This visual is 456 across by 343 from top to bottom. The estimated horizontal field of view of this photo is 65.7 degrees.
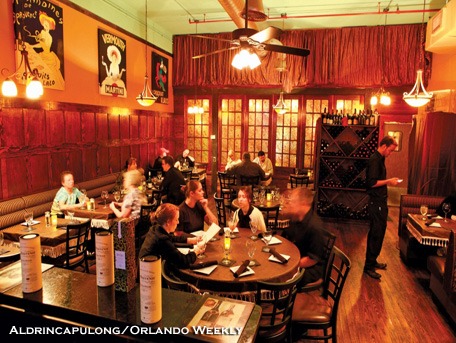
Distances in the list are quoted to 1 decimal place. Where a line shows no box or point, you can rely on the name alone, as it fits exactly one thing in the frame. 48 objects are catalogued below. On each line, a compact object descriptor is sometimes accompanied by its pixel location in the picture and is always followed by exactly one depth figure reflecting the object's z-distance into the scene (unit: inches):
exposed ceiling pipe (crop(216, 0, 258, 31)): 259.8
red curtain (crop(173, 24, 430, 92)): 388.5
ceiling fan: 153.6
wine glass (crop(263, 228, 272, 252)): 155.4
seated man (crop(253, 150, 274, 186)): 383.2
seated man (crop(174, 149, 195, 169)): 422.6
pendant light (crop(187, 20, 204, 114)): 441.7
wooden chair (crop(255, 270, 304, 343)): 103.5
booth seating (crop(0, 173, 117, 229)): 216.1
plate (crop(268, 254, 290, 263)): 134.5
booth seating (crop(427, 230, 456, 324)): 151.1
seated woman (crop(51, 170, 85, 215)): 215.3
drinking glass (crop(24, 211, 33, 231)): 172.6
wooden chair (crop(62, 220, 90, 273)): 168.6
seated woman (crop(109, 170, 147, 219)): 208.4
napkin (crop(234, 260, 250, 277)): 120.3
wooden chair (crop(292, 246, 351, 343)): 123.0
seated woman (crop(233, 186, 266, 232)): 183.8
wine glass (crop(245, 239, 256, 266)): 131.6
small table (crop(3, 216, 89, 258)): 169.2
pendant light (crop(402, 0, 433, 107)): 241.3
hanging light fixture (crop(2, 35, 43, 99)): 178.9
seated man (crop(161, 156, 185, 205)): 268.2
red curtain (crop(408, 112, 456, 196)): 297.9
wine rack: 308.7
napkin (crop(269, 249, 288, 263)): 133.3
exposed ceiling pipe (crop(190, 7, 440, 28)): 336.8
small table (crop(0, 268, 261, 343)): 55.6
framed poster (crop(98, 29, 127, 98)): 315.9
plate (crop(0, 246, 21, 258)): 139.3
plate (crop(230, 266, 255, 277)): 122.2
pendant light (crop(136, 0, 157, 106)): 286.8
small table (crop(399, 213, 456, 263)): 182.2
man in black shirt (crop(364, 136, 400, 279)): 208.8
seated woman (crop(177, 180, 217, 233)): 178.1
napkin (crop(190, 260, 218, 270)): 125.7
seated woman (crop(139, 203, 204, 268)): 124.6
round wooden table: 118.8
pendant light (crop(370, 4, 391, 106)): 360.5
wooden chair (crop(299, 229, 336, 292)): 137.6
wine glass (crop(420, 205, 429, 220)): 207.8
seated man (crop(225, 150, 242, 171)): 402.3
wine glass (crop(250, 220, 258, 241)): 155.1
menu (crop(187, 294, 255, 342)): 56.0
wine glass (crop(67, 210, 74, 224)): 189.6
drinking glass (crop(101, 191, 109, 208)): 231.2
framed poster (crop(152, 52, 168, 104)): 415.2
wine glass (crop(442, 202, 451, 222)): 202.8
